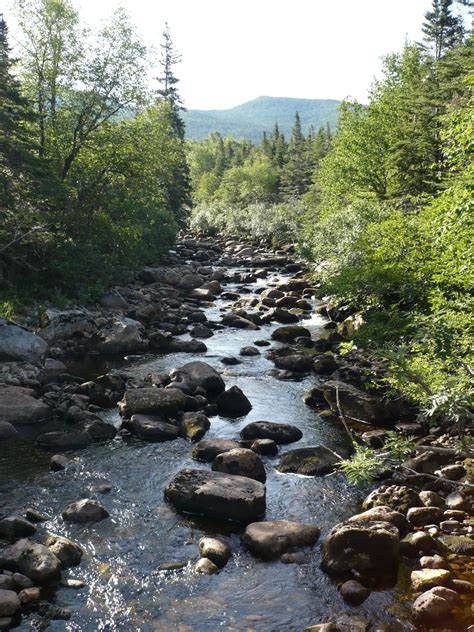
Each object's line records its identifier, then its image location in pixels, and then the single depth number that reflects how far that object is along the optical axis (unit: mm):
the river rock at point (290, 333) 22734
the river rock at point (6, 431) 12715
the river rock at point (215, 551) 8273
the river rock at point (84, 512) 9281
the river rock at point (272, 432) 13039
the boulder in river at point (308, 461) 11367
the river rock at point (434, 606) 6895
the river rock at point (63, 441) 12320
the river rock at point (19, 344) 17562
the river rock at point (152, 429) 13086
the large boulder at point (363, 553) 7980
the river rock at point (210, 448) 11930
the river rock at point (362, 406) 14125
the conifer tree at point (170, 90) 60438
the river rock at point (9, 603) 6844
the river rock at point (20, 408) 13586
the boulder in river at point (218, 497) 9562
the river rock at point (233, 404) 14953
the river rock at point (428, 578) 7571
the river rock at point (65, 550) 8031
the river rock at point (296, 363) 18766
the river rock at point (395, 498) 9648
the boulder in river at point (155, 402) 14164
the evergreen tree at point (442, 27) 48781
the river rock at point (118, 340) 20719
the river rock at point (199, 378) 16328
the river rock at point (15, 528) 8578
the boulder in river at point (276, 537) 8523
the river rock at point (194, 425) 13189
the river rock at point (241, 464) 10961
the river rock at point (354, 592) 7457
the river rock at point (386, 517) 8922
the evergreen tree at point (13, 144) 19172
